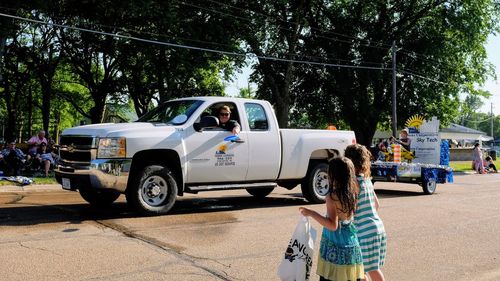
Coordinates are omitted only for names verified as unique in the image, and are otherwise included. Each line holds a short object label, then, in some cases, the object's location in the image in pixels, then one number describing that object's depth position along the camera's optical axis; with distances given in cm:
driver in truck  916
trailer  1317
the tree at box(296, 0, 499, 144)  3406
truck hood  806
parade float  1325
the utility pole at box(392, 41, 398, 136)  3030
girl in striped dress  384
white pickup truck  806
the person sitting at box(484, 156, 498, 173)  2929
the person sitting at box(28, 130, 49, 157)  1669
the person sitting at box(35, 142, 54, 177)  1541
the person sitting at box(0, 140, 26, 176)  1459
